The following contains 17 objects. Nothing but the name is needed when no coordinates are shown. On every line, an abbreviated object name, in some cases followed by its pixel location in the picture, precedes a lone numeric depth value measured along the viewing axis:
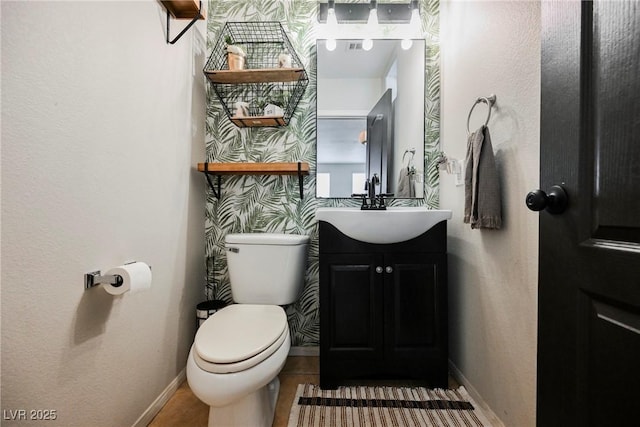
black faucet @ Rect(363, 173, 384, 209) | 1.74
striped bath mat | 1.30
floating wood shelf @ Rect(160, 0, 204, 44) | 1.42
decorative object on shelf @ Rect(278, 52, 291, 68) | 1.80
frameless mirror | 1.93
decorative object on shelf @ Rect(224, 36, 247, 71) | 1.80
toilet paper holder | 0.98
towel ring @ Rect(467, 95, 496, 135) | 1.29
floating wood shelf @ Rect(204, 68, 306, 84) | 1.77
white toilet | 1.05
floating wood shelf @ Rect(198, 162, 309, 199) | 1.77
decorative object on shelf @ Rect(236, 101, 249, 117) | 1.82
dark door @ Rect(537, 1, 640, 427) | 0.51
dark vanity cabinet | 1.51
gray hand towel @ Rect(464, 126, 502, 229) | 1.22
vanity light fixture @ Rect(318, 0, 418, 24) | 1.89
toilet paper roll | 1.02
